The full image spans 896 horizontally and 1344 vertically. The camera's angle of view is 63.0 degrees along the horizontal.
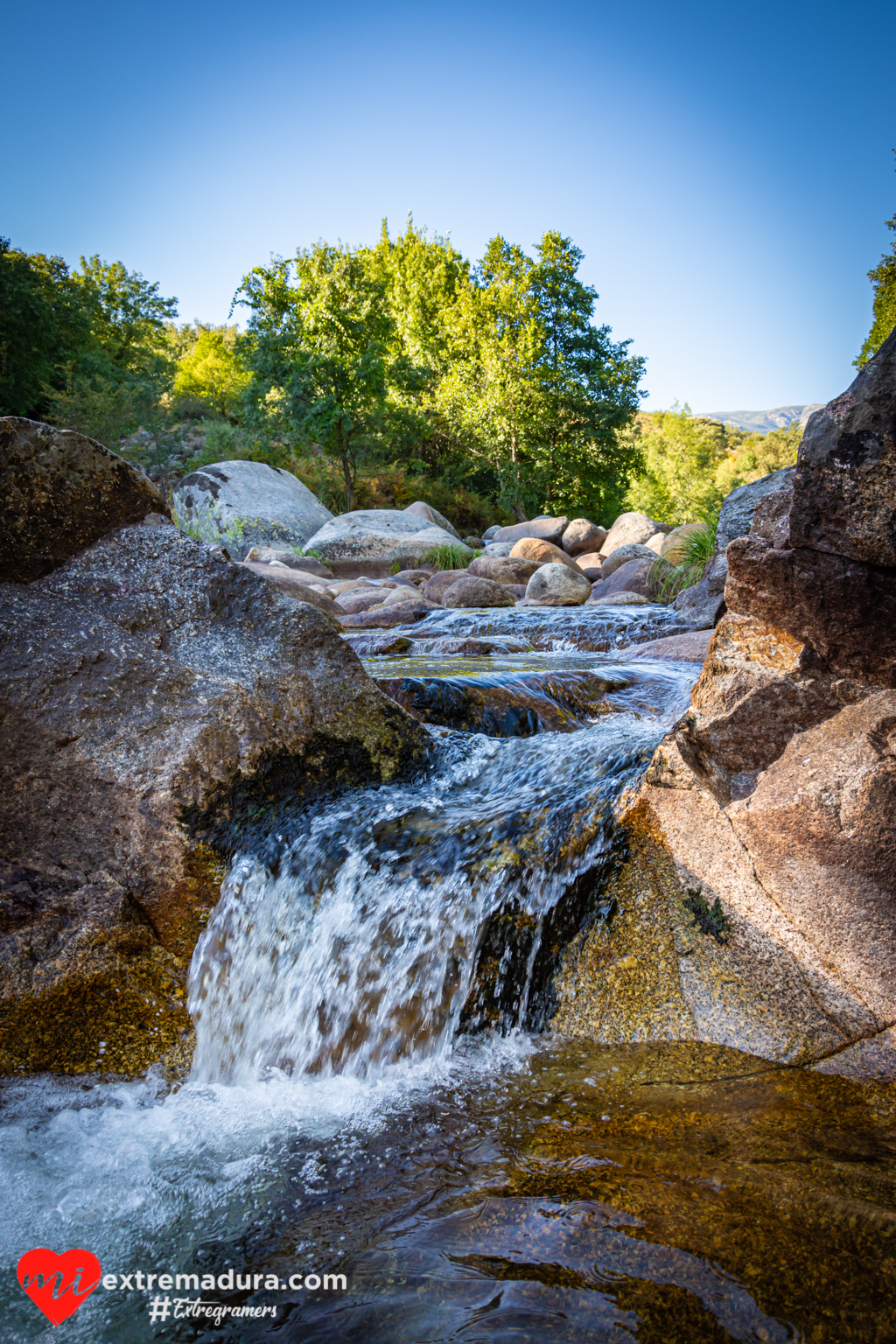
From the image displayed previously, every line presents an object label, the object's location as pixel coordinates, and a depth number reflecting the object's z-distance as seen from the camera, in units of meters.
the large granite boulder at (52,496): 3.21
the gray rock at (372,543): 17.98
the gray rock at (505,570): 15.15
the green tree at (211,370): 44.28
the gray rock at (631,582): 12.44
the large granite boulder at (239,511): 18.61
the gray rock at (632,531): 18.44
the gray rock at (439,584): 13.46
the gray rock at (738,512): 9.25
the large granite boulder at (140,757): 2.54
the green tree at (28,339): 24.84
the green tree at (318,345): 24.12
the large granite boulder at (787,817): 2.08
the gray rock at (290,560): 17.03
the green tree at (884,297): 21.05
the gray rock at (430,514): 21.36
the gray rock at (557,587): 12.30
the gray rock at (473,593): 12.10
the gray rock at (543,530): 20.69
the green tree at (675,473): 29.48
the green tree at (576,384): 25.16
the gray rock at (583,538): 20.08
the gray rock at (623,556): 15.27
